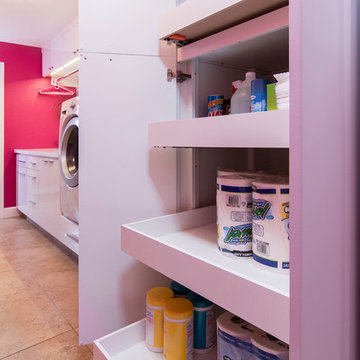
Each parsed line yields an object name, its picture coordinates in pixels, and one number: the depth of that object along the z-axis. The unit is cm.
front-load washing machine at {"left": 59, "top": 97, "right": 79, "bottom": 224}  233
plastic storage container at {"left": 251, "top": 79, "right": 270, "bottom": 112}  91
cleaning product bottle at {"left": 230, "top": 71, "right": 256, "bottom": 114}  108
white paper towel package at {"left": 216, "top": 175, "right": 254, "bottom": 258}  88
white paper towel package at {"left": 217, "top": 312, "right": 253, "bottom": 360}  91
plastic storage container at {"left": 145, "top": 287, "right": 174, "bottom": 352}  112
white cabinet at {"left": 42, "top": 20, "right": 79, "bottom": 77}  329
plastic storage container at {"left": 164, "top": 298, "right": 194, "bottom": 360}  104
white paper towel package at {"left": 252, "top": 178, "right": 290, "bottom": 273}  76
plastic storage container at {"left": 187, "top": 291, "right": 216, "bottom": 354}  112
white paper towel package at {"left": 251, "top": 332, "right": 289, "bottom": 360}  81
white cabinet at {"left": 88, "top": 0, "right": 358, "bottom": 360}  32
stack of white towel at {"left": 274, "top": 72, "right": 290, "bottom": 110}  78
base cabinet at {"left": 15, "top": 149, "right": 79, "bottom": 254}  256
